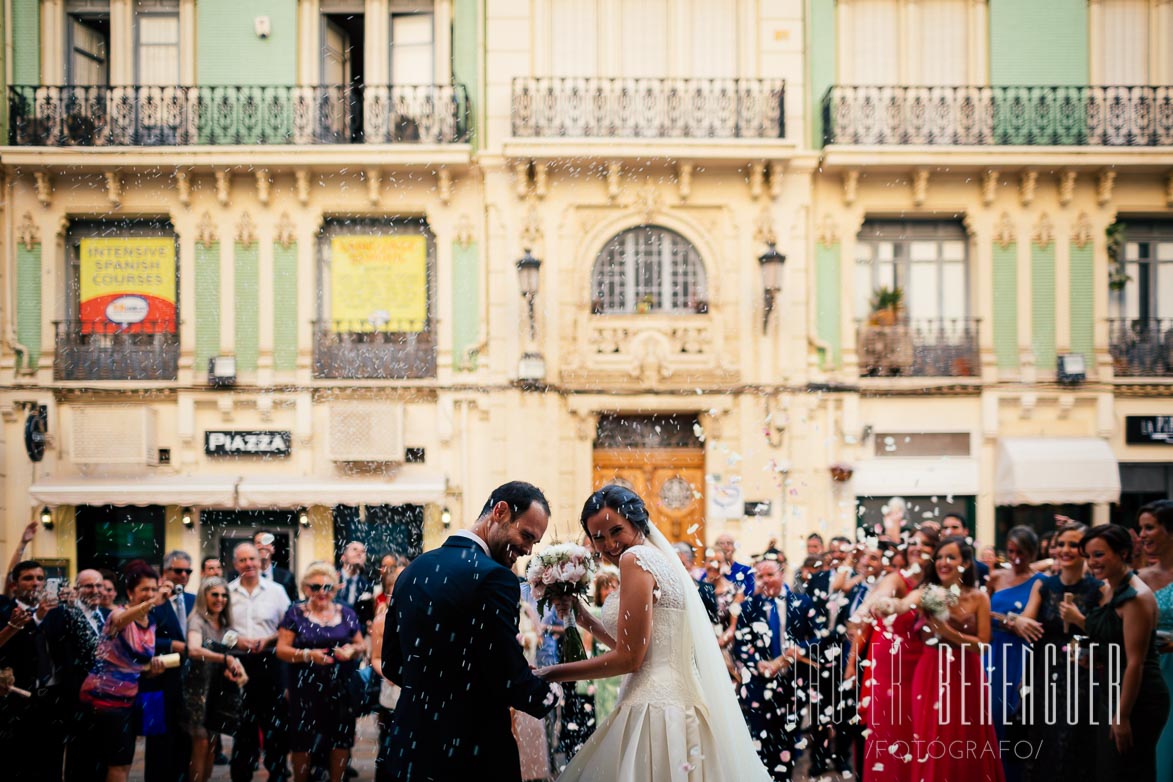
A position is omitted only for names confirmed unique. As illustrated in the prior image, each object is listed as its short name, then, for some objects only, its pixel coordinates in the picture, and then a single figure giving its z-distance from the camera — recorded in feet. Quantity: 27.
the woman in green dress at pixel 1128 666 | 18.54
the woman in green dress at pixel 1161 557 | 19.63
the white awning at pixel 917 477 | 48.75
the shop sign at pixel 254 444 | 48.96
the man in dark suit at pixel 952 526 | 31.67
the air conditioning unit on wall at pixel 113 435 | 48.60
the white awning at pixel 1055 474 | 47.83
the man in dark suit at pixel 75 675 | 21.66
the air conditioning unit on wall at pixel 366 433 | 48.32
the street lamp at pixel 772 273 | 47.44
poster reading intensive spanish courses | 50.29
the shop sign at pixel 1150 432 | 49.62
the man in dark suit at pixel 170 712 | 23.62
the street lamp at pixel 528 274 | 47.34
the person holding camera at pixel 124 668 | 21.89
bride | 14.35
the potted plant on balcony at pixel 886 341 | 49.75
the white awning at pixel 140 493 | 47.57
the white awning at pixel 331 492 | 47.65
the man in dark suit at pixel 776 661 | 24.59
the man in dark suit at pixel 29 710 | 21.36
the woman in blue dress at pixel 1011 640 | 22.58
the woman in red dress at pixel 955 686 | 20.22
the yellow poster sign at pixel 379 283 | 50.26
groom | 12.39
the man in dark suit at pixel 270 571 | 28.32
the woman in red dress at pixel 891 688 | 20.83
